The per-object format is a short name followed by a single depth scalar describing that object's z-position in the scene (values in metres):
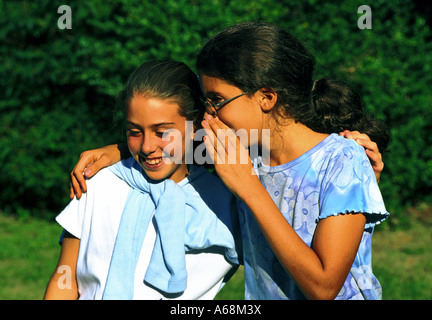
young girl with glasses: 2.00
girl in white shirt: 2.33
